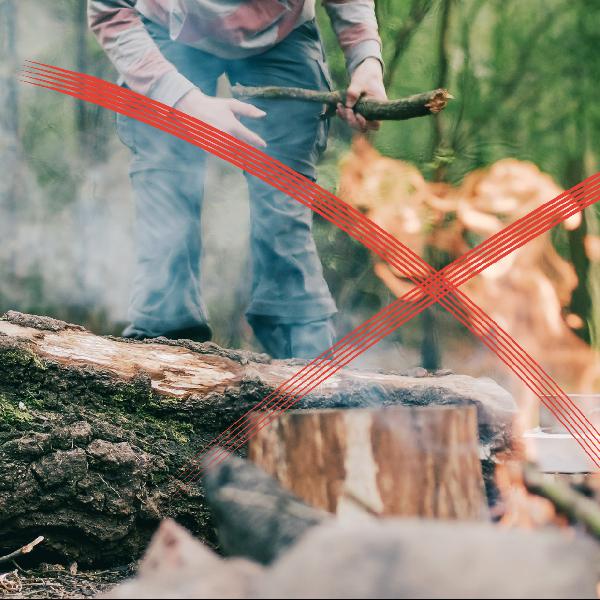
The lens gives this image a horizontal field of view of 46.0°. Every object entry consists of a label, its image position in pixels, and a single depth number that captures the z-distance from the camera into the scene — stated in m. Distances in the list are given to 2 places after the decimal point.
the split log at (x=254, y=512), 1.55
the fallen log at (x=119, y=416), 2.73
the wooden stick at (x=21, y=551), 2.65
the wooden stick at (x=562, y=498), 2.93
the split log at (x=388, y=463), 2.42
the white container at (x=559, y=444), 3.06
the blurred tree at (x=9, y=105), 3.14
